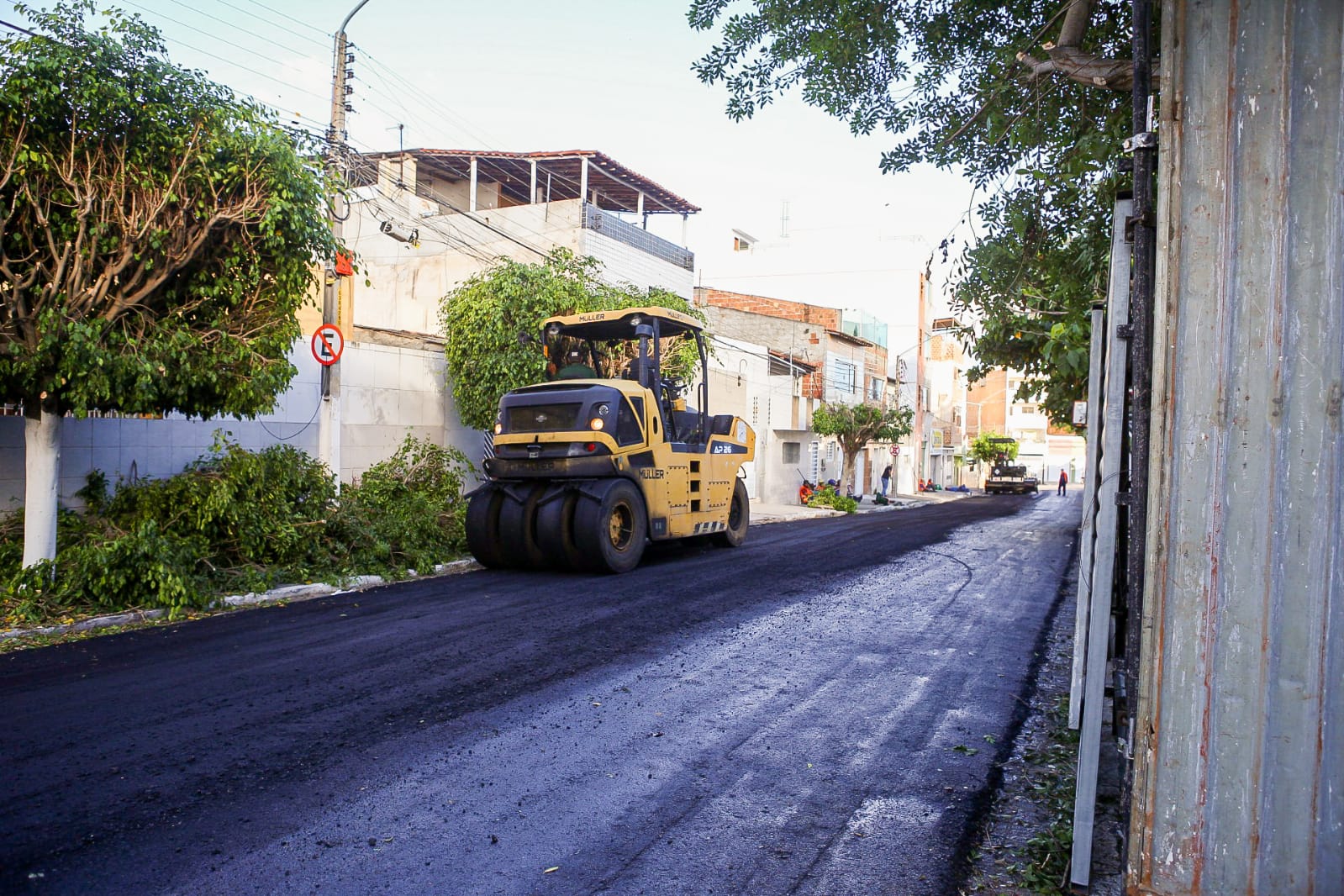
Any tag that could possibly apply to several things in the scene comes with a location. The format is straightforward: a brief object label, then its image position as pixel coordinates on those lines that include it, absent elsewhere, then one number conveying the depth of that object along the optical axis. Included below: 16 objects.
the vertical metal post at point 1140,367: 3.06
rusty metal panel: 2.67
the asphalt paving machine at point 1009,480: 53.88
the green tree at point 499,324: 16.38
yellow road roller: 11.60
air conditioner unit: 15.30
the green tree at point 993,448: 59.16
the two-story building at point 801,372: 34.38
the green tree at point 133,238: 7.91
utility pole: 12.45
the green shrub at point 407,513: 11.52
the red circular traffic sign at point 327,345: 12.14
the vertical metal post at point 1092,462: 3.91
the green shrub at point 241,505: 9.55
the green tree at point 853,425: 33.94
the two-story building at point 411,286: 11.45
